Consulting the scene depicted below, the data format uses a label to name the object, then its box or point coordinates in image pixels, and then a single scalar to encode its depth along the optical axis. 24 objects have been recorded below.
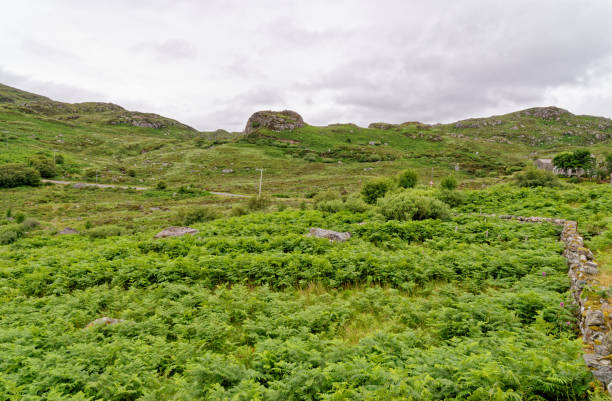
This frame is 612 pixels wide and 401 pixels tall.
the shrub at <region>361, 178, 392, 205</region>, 28.70
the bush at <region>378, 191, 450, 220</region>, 17.61
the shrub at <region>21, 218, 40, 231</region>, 30.98
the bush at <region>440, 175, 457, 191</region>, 28.58
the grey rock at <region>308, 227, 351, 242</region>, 14.33
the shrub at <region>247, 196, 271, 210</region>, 35.34
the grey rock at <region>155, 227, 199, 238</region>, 18.21
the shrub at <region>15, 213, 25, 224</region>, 35.45
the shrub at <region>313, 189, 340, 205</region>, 30.56
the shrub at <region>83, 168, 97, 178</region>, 80.07
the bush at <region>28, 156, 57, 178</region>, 74.00
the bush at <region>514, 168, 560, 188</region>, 27.02
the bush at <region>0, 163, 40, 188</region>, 63.72
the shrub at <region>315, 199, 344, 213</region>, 21.69
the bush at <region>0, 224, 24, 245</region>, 23.13
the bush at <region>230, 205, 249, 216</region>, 31.39
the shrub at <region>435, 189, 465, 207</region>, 23.35
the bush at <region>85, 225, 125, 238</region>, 23.31
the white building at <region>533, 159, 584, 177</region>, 58.03
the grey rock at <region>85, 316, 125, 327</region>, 6.74
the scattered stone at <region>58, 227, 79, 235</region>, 28.00
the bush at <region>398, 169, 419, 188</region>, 34.28
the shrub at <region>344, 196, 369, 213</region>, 20.94
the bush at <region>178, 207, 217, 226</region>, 29.39
